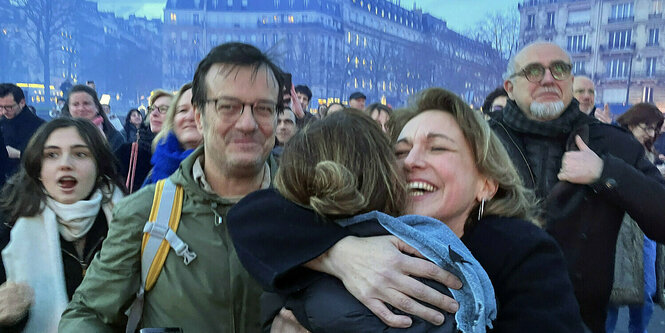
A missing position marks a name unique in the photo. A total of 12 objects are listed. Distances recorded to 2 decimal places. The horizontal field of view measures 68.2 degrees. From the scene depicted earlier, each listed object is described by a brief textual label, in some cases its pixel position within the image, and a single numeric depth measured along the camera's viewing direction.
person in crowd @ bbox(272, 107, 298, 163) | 4.81
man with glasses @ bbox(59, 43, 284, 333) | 1.61
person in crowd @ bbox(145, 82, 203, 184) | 2.88
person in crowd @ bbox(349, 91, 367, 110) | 8.86
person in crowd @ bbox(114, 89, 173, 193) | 3.88
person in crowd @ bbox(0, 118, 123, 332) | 2.16
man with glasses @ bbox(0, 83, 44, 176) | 5.76
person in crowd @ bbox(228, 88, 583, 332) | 1.22
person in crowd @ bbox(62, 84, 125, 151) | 5.46
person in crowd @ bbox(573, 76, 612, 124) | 5.34
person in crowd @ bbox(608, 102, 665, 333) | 2.90
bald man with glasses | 2.34
